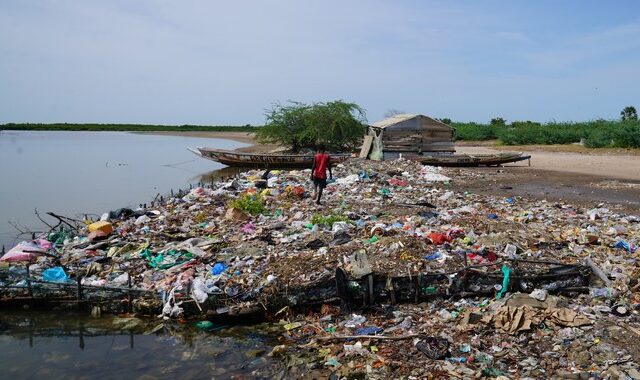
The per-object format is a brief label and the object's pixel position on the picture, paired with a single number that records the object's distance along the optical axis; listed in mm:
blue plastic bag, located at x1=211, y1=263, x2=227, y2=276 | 6203
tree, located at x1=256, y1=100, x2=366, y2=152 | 25062
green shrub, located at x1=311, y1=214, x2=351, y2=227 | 8055
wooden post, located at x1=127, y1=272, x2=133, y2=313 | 5690
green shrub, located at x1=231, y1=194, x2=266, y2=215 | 9227
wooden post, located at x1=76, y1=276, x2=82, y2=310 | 5707
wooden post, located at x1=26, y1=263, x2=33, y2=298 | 5840
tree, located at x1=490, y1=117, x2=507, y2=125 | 42188
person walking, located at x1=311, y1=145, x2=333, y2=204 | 9844
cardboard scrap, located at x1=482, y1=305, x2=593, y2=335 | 4602
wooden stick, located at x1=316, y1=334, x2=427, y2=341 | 4645
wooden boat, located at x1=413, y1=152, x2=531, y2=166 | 18914
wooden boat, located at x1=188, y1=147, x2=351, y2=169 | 21109
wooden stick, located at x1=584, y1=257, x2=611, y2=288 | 5406
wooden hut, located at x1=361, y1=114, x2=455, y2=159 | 19844
